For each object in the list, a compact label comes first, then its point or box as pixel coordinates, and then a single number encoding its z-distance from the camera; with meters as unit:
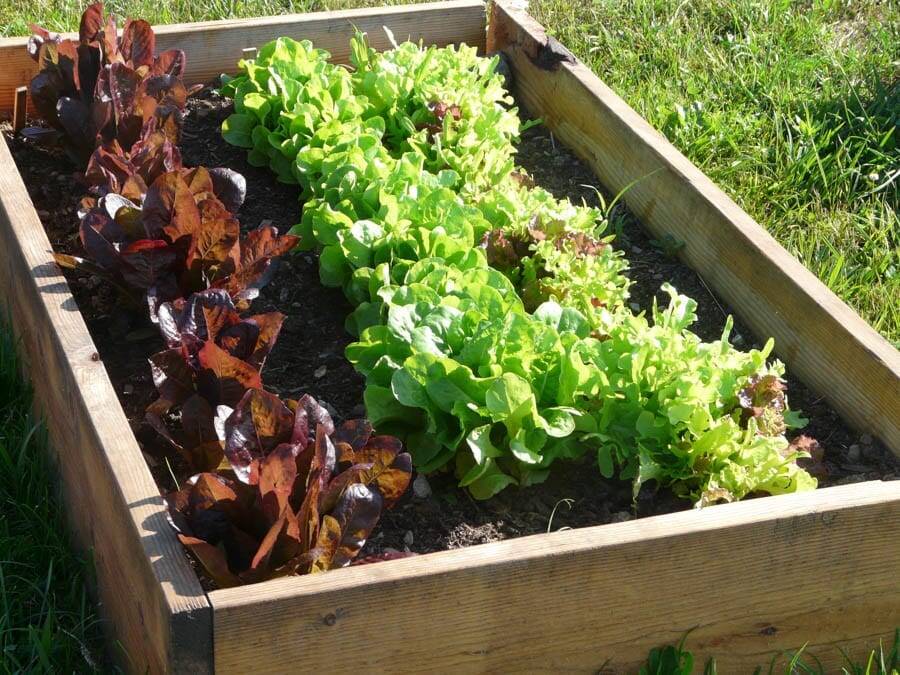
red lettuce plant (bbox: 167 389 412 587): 2.07
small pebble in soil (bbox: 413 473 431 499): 2.50
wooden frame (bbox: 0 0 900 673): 1.98
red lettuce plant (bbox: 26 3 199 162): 3.46
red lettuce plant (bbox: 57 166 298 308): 2.80
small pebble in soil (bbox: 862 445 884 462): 2.67
